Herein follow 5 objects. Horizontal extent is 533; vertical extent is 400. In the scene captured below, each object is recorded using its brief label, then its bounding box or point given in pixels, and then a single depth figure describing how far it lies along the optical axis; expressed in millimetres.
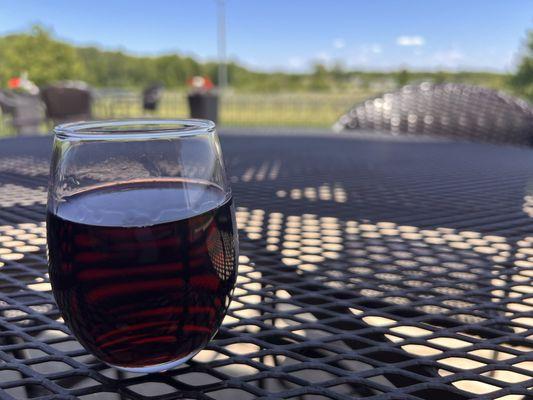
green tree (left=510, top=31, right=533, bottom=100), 21297
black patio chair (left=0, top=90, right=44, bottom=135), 6508
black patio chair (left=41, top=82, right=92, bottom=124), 5113
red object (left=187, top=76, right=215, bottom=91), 12445
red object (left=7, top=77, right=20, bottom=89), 9942
